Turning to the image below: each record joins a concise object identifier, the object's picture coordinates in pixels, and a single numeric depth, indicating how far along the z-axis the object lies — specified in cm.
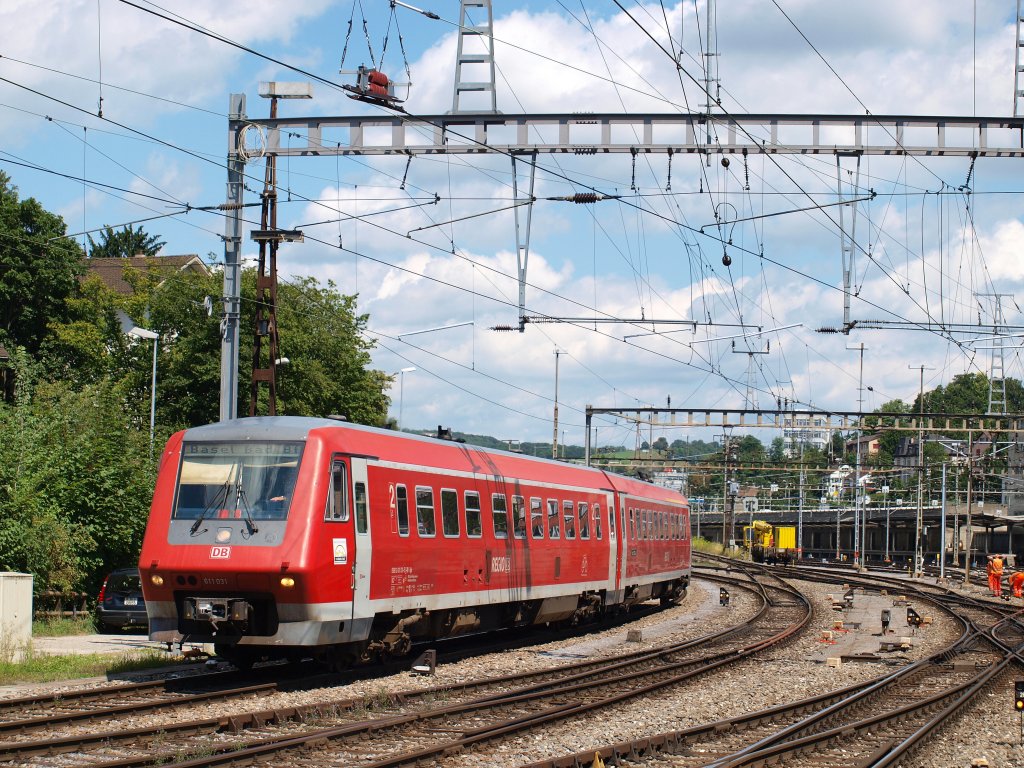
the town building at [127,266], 7656
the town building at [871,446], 16598
